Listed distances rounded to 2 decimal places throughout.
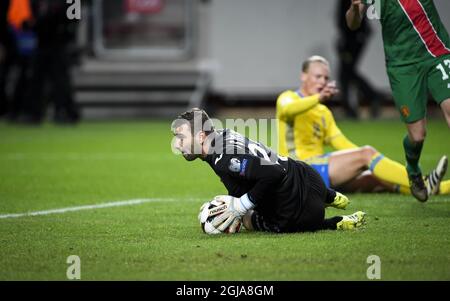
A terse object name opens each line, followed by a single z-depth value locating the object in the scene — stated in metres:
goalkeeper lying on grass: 12.82
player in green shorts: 15.15
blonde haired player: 17.05
